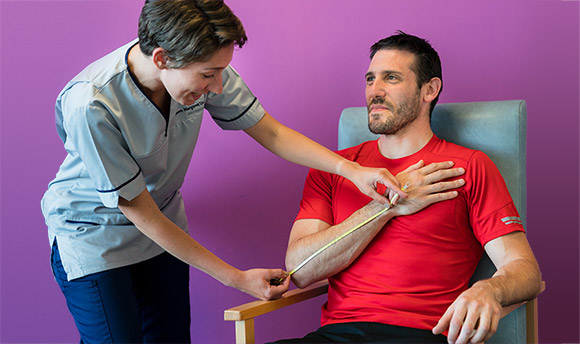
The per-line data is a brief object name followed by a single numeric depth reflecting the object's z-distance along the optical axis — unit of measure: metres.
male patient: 1.55
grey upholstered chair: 1.72
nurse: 1.33
